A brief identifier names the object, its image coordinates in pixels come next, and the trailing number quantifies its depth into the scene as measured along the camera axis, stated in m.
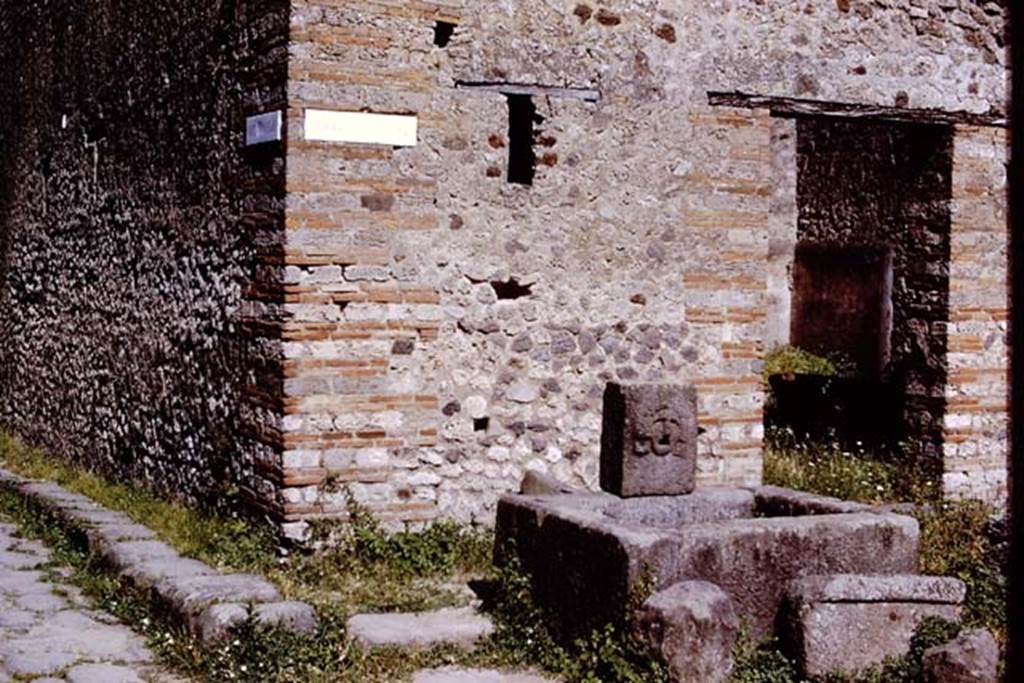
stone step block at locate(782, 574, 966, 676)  5.76
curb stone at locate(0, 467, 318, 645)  5.95
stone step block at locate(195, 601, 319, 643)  5.87
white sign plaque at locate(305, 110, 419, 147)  7.54
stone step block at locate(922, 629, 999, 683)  5.41
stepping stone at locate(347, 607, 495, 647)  6.08
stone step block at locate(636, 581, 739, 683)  5.47
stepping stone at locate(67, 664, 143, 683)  5.60
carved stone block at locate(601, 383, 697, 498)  6.77
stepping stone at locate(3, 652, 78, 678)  5.68
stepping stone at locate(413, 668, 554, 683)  5.76
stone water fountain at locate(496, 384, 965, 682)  5.57
